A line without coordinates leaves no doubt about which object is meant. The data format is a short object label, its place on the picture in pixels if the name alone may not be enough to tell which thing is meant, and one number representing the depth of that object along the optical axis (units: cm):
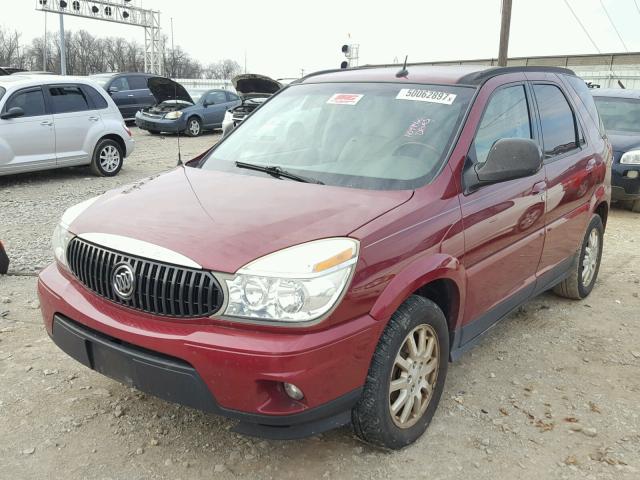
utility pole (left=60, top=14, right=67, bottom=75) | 3680
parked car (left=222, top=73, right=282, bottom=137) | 1703
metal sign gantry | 3816
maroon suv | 233
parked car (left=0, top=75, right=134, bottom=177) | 909
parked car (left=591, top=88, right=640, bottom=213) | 850
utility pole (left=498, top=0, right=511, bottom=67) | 1788
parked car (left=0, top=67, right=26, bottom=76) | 1644
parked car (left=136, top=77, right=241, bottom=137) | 1667
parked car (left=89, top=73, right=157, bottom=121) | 1831
